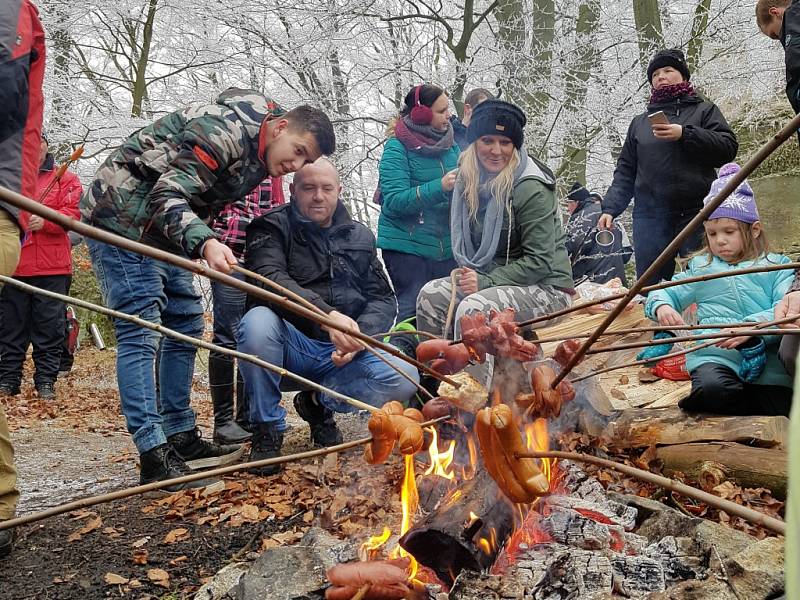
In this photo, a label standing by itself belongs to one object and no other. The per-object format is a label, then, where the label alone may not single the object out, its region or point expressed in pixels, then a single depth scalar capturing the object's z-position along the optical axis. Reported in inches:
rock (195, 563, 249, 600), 81.3
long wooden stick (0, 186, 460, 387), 32.5
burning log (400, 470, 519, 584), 72.9
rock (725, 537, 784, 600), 65.9
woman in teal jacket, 179.3
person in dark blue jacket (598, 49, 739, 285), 183.3
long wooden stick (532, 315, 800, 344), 62.2
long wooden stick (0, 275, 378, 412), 45.7
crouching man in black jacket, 142.5
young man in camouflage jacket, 124.7
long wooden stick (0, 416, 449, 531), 41.2
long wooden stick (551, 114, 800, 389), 34.1
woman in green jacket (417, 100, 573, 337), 153.8
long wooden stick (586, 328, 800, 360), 52.4
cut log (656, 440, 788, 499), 109.9
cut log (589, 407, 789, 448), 116.0
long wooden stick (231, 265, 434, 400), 58.2
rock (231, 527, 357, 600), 76.2
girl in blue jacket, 129.2
